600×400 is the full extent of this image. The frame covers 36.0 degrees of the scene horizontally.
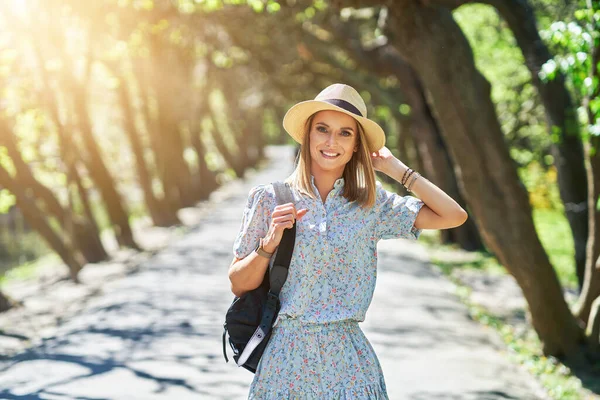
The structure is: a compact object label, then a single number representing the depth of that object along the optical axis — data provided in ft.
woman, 12.85
